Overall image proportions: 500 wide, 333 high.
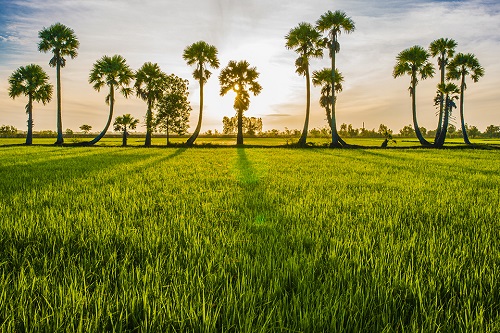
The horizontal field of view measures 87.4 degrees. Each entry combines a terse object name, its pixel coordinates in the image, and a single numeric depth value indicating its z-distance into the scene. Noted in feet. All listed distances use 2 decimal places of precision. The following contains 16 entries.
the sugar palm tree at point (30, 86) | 150.00
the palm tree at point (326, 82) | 133.69
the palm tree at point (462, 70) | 139.99
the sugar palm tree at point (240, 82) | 146.41
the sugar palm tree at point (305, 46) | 115.96
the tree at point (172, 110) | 134.10
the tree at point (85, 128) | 410.62
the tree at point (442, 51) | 127.85
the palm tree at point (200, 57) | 129.39
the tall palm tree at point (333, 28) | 108.58
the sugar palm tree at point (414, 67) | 128.26
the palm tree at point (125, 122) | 183.32
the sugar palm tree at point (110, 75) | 134.92
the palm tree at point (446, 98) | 127.24
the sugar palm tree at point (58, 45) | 129.90
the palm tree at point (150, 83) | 134.72
